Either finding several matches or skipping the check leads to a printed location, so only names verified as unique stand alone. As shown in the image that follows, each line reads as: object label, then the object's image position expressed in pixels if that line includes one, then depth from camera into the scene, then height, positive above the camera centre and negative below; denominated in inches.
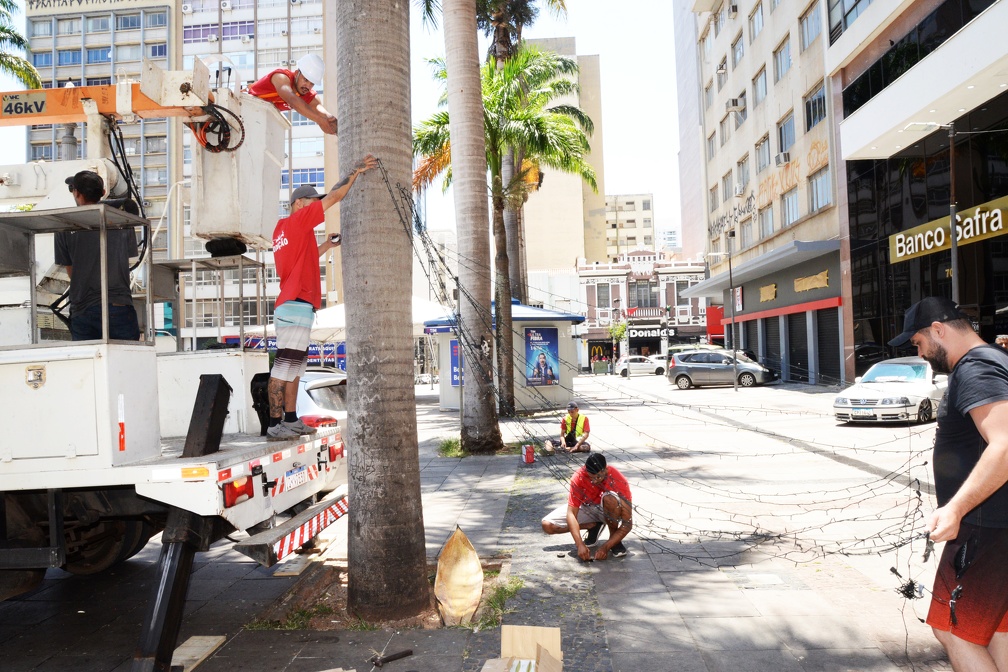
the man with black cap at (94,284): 177.2 +17.1
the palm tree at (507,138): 652.7 +200.2
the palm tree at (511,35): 788.0 +363.8
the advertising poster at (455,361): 763.4 -19.9
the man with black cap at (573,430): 409.4 -52.0
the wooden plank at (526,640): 135.3 -56.9
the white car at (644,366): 1870.1 -73.5
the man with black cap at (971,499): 110.3 -27.2
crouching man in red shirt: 235.0 -56.6
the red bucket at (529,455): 433.1 -69.4
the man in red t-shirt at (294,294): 200.5 +15.0
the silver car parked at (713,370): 1162.0 -55.7
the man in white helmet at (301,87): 203.9 +75.8
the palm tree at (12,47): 975.0 +429.2
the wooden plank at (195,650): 162.1 -70.7
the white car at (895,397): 551.8 -51.5
